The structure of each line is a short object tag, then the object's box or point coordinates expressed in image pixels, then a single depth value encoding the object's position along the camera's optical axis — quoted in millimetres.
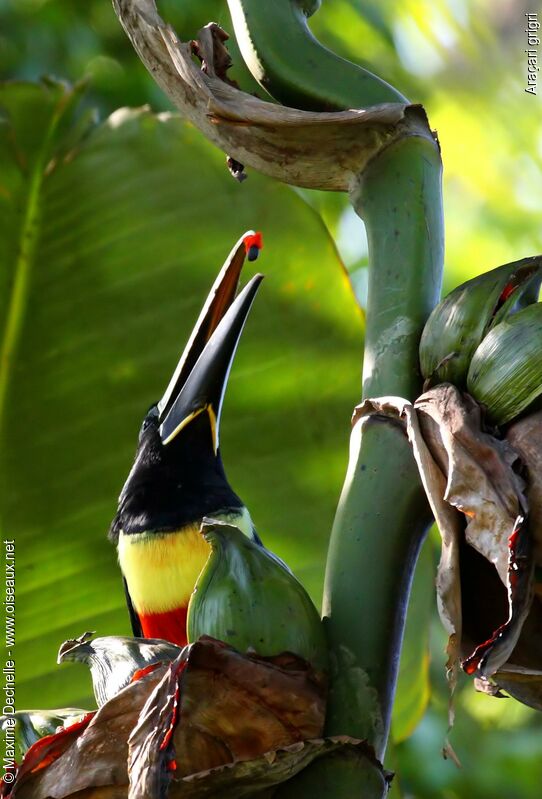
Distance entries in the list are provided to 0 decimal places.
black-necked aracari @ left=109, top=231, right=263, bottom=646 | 6020
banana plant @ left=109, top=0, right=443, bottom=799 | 5551
